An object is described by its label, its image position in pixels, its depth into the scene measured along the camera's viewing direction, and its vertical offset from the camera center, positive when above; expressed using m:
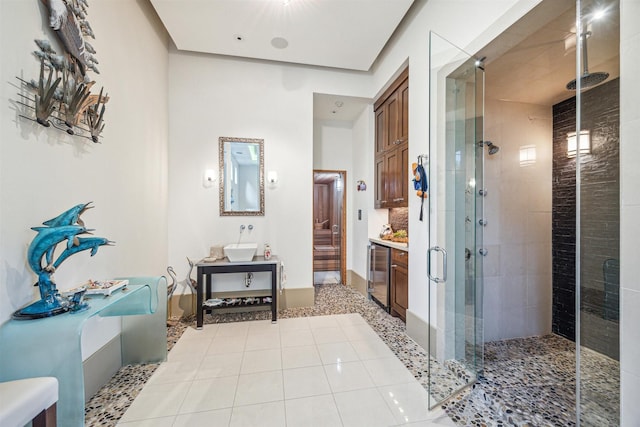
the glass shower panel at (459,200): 2.13 +0.11
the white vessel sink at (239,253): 3.14 -0.50
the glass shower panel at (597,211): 1.32 +0.00
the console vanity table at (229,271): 3.00 -0.72
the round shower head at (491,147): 2.63 +0.70
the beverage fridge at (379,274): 3.36 -0.90
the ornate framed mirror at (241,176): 3.48 +0.53
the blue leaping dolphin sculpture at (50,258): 1.30 -0.24
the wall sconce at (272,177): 3.54 +0.51
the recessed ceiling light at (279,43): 2.99 +2.10
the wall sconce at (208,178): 3.41 +0.49
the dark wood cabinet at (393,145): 3.08 +0.92
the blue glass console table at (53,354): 1.20 -0.69
